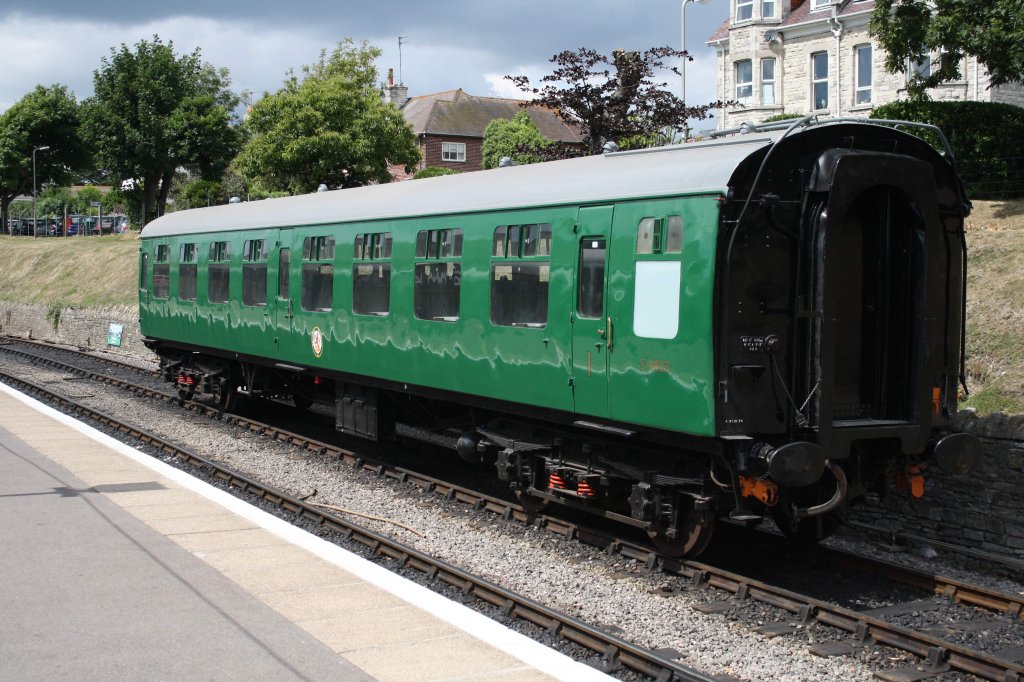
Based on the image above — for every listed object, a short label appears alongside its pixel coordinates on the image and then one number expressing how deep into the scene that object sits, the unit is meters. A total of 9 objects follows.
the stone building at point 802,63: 35.12
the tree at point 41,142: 70.94
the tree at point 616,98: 23.09
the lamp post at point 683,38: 32.07
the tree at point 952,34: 18.22
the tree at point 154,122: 55.16
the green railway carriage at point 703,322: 8.13
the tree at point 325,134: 37.62
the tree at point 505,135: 48.03
